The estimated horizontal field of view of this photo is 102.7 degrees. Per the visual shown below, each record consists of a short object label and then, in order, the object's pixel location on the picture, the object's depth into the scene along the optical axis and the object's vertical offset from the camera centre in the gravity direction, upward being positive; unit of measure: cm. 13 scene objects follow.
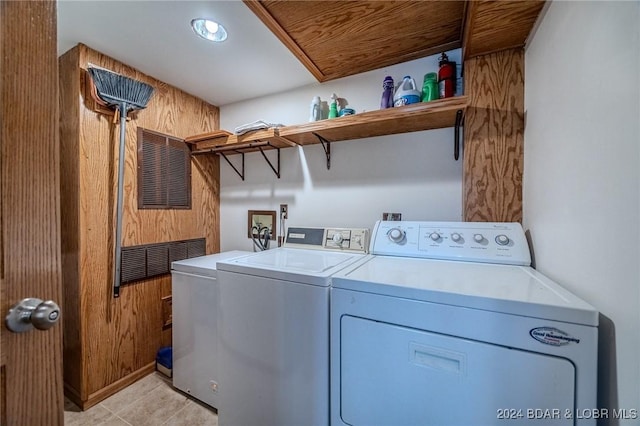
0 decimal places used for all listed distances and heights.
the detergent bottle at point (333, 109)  175 +71
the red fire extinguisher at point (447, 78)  145 +76
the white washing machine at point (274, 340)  102 -56
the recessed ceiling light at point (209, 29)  140 +104
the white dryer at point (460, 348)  68 -42
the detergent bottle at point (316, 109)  180 +72
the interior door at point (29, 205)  50 +2
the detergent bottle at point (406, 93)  148 +69
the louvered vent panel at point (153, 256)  179 -34
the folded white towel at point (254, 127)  181 +61
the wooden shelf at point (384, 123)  135 +53
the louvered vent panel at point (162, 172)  190 +32
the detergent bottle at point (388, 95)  160 +73
